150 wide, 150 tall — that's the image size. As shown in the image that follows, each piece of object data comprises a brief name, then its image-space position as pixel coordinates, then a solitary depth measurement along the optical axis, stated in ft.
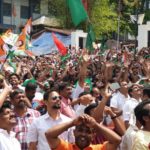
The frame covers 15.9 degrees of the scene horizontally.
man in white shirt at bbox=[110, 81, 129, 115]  27.57
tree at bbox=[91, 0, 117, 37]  135.54
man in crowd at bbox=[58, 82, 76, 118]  22.62
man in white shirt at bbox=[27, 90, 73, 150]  18.84
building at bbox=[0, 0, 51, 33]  154.61
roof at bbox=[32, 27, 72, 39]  96.17
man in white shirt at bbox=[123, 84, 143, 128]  25.19
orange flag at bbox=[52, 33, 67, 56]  56.03
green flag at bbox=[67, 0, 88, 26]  38.32
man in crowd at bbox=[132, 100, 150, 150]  14.24
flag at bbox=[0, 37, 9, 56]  42.50
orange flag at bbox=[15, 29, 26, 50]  47.80
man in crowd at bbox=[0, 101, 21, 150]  16.22
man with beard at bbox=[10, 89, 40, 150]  19.79
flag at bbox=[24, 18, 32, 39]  50.98
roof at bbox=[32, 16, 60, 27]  150.10
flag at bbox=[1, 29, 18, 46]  46.55
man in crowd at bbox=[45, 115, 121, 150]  14.80
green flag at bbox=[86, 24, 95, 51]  45.93
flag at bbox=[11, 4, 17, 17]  147.89
